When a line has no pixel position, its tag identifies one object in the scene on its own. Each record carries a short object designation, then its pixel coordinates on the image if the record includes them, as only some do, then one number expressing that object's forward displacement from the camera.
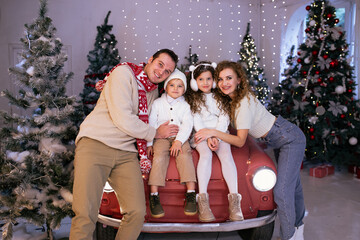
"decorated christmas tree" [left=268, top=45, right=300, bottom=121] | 7.45
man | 2.46
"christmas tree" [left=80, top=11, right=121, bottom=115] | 7.20
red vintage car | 2.77
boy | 2.71
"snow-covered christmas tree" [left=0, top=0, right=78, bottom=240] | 2.94
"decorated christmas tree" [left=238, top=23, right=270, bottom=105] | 8.28
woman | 2.94
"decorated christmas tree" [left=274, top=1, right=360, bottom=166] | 5.74
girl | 2.68
